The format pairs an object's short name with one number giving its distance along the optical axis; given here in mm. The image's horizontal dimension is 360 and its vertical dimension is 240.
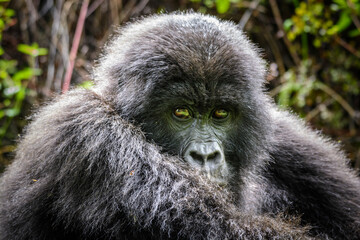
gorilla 5344
